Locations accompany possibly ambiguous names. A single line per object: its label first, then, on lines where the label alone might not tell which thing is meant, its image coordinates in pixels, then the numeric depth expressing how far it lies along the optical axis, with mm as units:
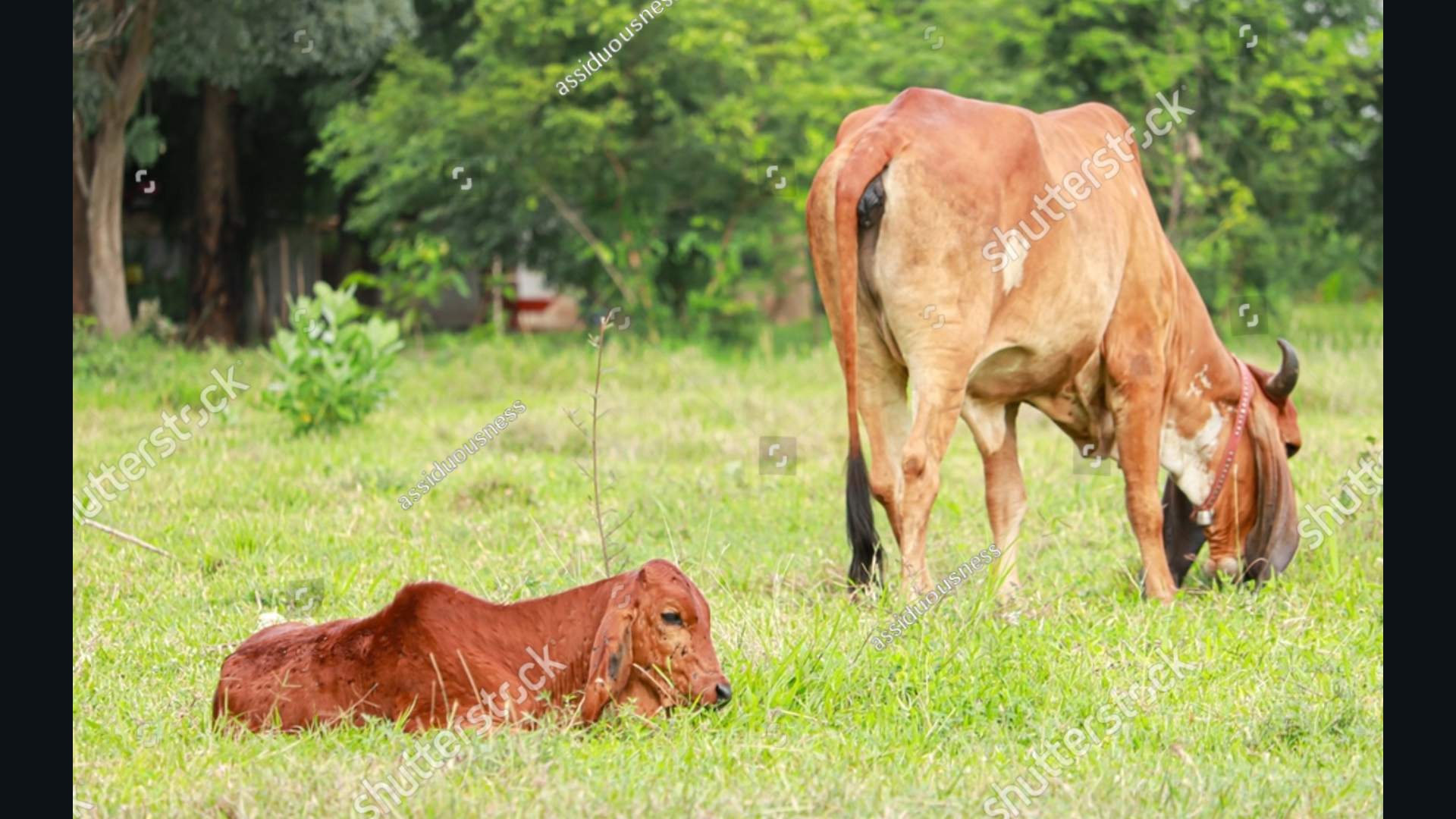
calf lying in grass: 7309
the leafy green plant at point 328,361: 18609
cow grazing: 9961
